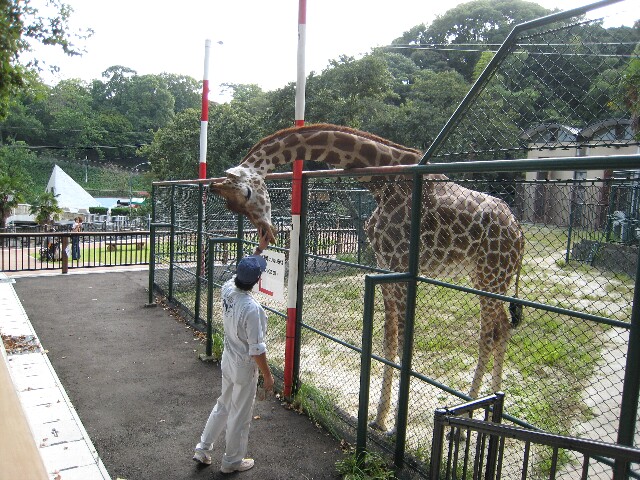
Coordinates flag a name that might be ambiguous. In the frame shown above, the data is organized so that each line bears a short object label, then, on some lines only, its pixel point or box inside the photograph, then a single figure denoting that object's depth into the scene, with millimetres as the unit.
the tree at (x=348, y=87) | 21094
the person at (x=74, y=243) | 15228
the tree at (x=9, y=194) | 22047
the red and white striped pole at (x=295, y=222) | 4914
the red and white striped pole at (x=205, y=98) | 9180
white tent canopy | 33469
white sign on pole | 5102
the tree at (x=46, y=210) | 22047
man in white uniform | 3631
